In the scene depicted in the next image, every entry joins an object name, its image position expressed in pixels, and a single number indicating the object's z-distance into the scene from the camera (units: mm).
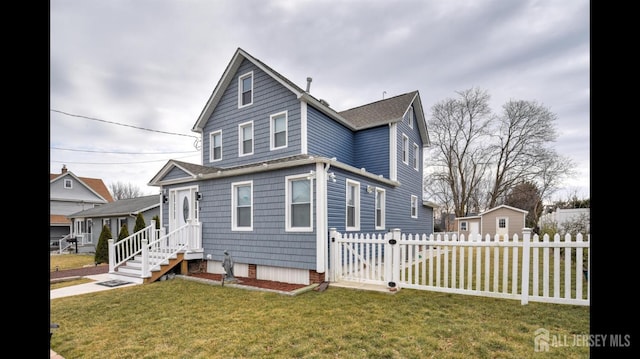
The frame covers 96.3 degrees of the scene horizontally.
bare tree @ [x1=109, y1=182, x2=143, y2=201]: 46828
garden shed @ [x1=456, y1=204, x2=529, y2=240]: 23328
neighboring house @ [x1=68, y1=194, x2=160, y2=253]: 19750
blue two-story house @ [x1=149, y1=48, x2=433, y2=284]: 7715
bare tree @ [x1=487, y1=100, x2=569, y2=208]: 24500
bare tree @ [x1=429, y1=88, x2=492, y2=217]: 26875
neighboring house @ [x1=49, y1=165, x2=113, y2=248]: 24266
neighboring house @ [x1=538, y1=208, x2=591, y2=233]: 16131
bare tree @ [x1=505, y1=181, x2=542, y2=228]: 26109
